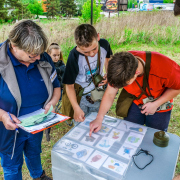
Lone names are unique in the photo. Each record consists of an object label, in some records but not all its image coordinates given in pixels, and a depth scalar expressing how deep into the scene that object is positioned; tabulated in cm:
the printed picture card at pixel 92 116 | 165
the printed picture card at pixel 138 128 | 141
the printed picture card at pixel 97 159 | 109
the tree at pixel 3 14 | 983
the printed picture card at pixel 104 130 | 141
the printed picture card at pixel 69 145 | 123
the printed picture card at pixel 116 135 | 133
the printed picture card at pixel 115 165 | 105
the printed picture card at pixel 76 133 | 137
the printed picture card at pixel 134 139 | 128
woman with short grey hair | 116
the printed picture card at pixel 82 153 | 115
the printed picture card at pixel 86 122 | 153
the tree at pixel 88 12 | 687
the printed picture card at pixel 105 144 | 124
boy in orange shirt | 112
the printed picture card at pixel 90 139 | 130
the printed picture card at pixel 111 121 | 152
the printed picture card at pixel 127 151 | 116
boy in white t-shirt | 151
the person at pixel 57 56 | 281
